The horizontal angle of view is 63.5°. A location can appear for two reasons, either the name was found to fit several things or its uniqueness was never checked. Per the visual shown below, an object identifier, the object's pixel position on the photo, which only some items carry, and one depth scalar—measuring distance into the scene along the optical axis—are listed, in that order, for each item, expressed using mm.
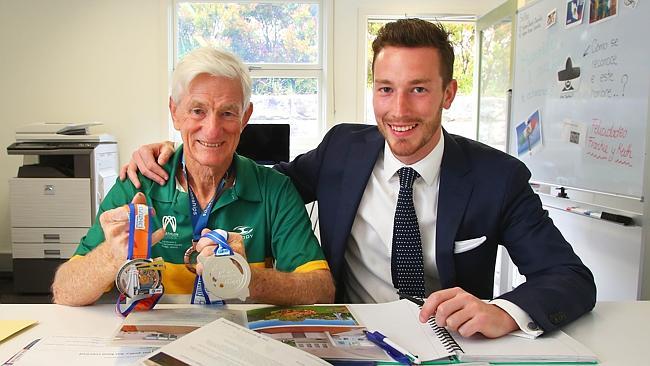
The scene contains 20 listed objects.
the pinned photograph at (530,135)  2754
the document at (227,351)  796
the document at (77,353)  874
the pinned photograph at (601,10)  2127
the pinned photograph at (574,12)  2352
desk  966
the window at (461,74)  4438
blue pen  900
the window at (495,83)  3320
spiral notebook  933
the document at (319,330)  905
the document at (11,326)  979
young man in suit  1445
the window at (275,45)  4445
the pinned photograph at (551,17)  2585
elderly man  1396
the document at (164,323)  932
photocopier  3717
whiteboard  2020
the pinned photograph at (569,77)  2387
